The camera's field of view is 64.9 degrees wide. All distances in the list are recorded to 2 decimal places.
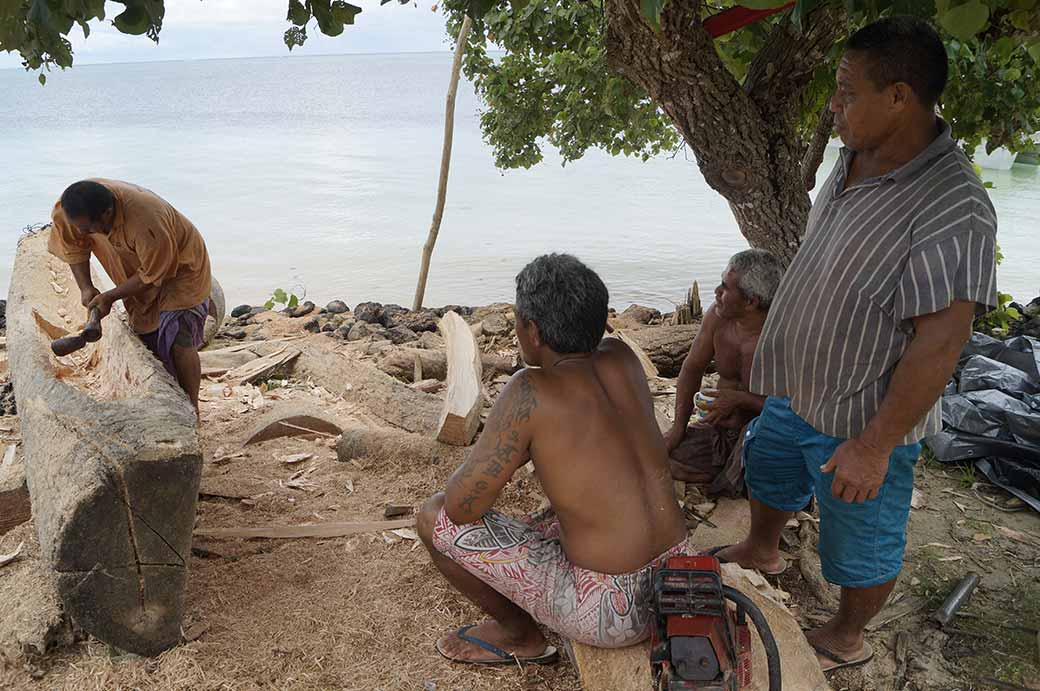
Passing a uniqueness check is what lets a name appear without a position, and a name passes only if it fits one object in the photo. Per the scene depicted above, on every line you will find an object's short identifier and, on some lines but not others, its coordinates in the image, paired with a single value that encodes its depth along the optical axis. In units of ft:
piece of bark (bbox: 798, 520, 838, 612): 10.12
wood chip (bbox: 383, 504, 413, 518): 11.69
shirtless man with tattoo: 7.02
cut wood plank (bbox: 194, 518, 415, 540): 11.10
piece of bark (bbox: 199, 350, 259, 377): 18.65
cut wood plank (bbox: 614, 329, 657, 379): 16.28
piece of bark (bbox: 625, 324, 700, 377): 17.70
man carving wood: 11.93
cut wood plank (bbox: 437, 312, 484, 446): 12.85
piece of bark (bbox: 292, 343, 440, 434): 15.05
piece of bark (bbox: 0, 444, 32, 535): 11.53
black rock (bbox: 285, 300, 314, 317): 27.02
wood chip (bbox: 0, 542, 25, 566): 10.41
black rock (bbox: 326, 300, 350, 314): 27.25
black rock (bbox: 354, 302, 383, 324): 24.58
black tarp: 12.55
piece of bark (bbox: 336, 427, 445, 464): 13.12
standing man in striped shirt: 6.50
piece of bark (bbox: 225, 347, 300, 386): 17.83
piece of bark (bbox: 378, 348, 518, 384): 18.42
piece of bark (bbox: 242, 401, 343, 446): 14.49
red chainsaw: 6.11
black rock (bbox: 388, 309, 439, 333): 23.81
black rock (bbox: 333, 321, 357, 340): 22.55
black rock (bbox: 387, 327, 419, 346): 22.20
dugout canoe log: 7.73
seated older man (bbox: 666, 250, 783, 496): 10.03
